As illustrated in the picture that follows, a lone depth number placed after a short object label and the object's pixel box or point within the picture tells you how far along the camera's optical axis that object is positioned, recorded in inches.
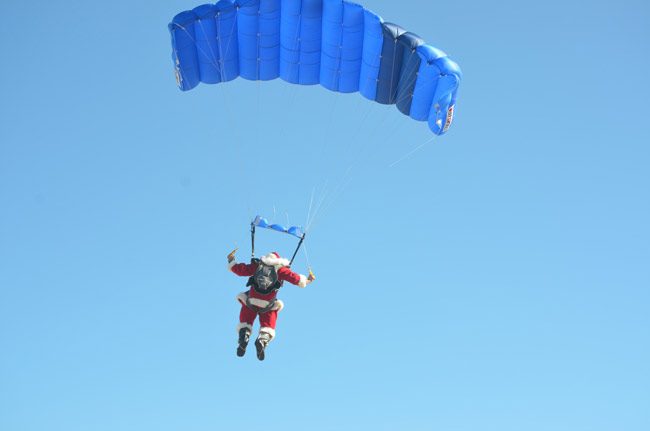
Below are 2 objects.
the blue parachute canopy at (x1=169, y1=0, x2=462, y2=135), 485.7
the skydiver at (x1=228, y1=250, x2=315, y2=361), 434.3
